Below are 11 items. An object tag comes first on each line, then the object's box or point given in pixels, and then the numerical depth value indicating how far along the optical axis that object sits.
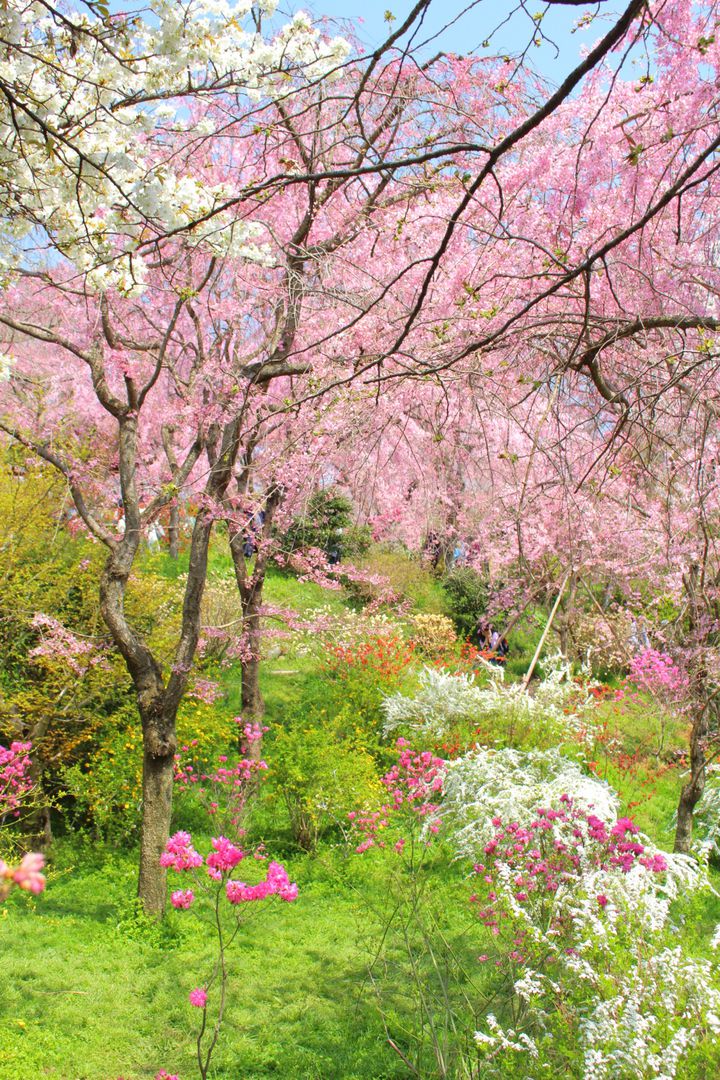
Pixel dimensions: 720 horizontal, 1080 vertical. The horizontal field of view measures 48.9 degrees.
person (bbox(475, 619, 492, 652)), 12.47
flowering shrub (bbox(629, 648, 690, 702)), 6.43
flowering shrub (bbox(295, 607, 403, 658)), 10.38
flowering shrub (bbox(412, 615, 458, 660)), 12.48
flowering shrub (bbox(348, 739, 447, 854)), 4.88
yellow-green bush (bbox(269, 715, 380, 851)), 7.21
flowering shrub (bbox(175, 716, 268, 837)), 6.20
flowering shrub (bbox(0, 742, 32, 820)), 4.31
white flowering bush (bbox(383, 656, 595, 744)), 8.55
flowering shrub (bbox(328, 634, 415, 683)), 9.96
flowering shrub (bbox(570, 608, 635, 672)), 12.47
